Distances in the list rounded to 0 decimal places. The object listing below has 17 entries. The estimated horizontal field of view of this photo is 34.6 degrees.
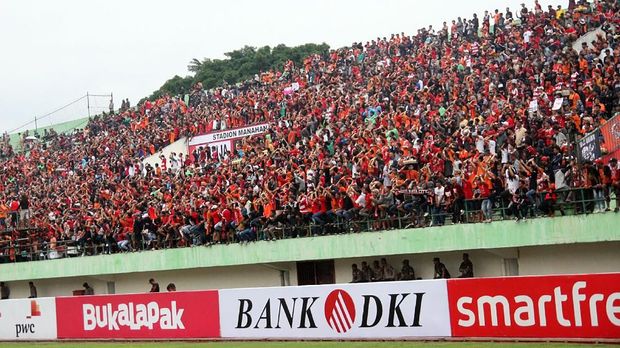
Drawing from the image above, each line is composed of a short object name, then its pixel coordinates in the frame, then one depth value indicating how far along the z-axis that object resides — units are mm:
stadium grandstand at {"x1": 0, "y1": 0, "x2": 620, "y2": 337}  23641
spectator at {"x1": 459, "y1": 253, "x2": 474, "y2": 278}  25297
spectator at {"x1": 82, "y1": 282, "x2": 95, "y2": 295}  38125
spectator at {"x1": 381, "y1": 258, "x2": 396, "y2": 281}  27344
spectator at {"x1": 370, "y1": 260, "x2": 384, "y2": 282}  27562
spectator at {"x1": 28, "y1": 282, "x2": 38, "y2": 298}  40188
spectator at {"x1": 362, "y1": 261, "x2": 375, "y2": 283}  27969
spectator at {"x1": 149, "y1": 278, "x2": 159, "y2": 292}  32469
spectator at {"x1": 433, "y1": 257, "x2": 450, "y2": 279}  25547
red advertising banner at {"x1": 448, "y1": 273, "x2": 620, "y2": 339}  18125
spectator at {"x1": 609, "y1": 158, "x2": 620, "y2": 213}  20703
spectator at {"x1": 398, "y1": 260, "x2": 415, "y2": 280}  26359
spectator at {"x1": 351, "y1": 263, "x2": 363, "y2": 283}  27719
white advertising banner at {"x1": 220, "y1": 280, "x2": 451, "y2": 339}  21250
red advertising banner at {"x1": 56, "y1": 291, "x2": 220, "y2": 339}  25531
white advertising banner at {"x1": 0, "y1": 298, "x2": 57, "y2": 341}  29797
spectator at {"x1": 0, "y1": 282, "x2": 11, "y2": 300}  42219
